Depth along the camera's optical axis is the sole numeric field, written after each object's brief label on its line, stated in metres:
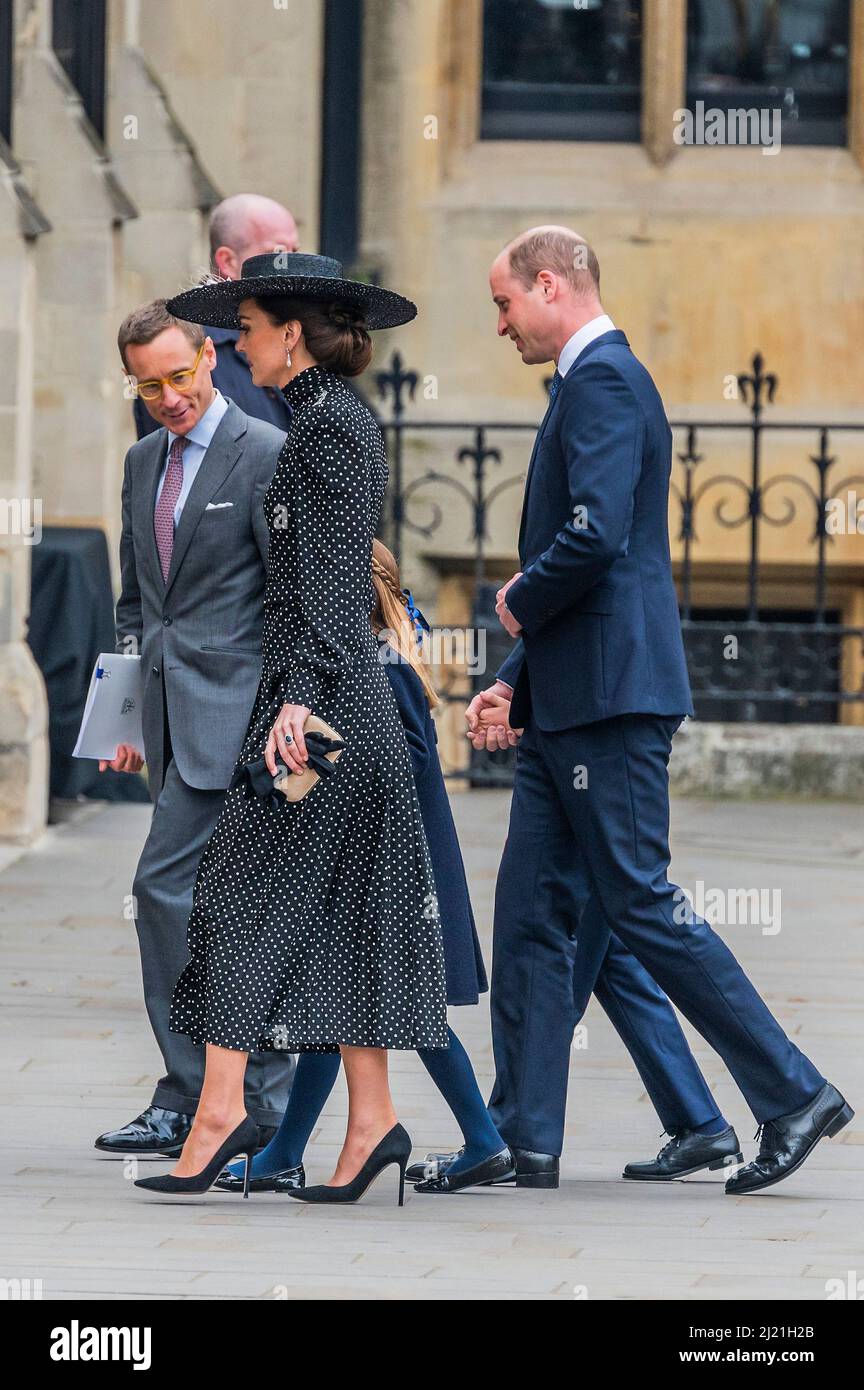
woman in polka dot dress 9.51
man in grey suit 10.67
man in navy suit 9.85
